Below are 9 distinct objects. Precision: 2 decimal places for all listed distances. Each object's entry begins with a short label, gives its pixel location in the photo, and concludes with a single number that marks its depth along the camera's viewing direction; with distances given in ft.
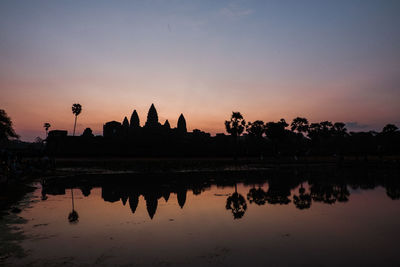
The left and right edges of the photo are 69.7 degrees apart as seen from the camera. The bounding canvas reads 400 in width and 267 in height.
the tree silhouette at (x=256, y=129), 305.32
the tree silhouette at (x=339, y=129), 406.99
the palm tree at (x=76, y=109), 285.70
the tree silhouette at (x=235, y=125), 257.55
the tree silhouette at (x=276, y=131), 284.20
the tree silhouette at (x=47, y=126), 389.64
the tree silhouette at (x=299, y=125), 328.90
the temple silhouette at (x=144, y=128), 314.14
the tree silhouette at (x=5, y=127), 132.67
